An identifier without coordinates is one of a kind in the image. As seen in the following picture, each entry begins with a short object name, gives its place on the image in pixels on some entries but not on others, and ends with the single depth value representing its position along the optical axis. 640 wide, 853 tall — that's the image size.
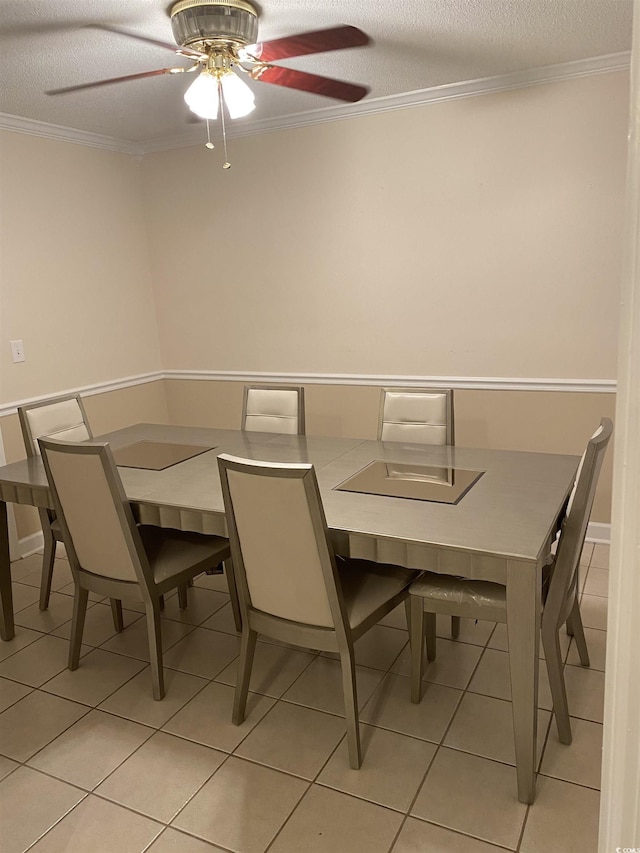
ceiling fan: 2.00
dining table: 1.70
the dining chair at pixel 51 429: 2.85
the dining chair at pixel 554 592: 1.85
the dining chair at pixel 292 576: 1.79
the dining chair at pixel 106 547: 2.15
